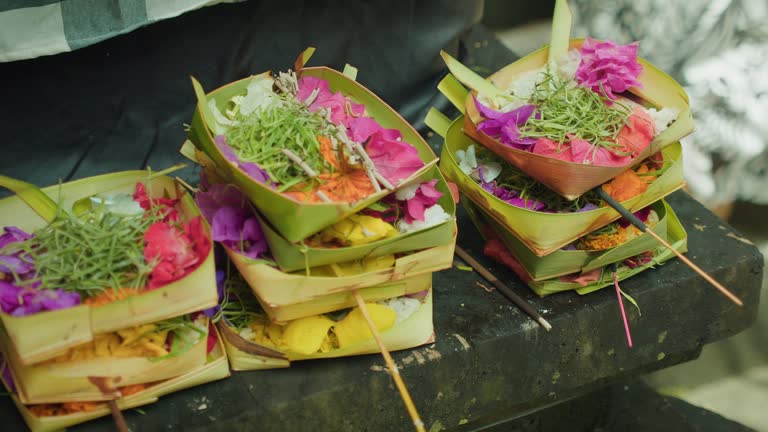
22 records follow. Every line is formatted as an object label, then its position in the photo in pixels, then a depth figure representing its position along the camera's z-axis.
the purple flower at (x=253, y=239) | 1.32
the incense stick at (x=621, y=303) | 1.58
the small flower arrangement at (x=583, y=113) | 1.48
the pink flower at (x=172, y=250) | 1.21
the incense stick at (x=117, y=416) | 1.27
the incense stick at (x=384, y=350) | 1.16
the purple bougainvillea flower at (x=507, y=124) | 1.50
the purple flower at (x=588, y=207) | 1.53
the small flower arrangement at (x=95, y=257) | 1.19
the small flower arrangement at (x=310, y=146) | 1.27
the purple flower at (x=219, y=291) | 1.33
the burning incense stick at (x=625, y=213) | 1.46
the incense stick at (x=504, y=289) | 1.59
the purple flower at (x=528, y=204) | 1.55
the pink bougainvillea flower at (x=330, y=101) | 1.41
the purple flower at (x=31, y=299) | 1.16
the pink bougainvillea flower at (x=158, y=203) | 1.33
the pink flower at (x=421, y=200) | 1.34
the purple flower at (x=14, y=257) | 1.21
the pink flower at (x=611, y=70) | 1.58
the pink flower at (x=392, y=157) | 1.31
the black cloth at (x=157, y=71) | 1.60
